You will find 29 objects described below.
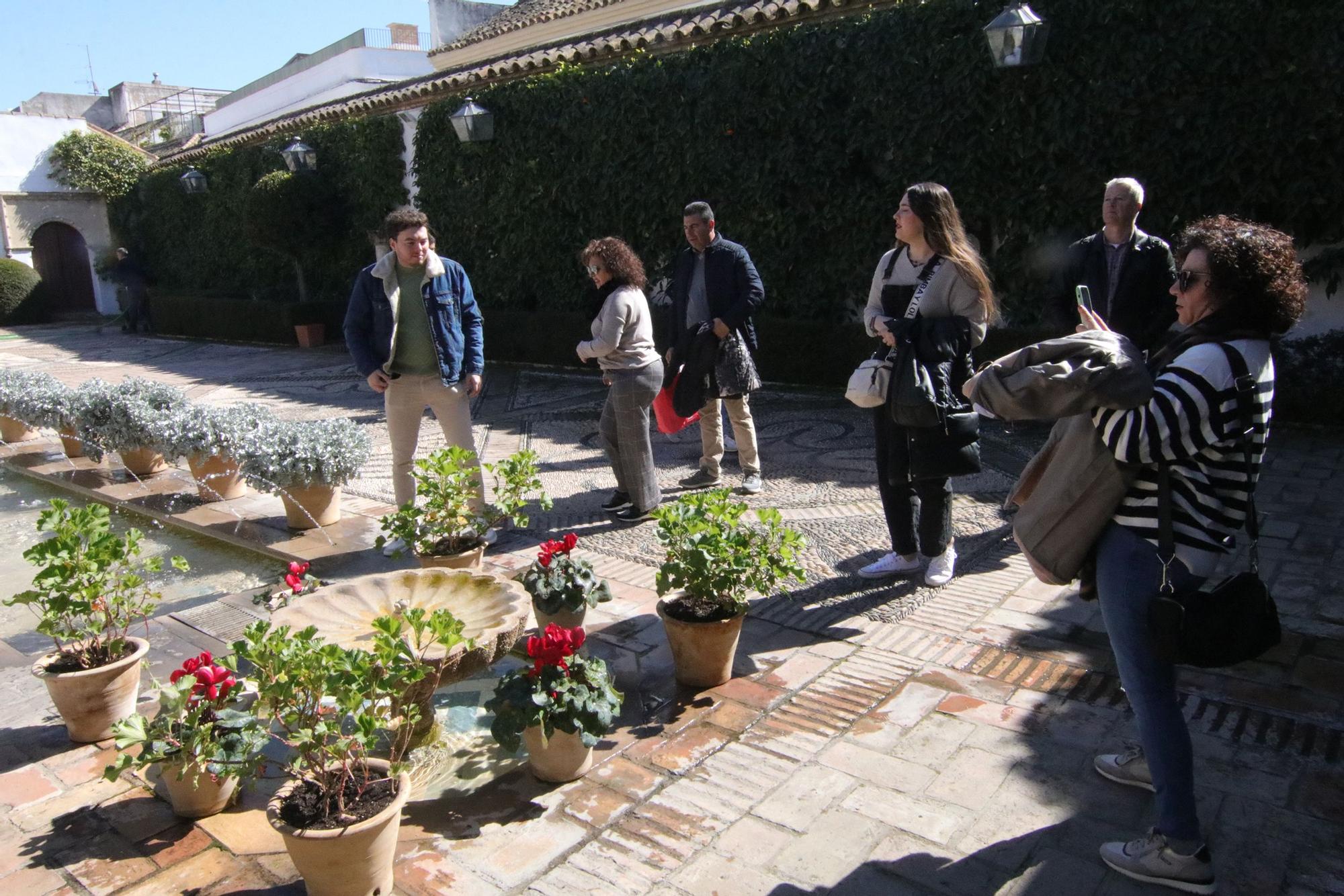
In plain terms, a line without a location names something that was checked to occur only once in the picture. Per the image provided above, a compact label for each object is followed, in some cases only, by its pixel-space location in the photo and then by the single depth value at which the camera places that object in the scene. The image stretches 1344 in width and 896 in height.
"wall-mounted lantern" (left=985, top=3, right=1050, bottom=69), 7.39
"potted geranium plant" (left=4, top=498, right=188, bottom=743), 3.12
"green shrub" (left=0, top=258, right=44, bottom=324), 22.28
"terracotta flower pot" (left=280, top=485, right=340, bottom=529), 5.35
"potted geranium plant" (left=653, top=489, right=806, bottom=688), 3.32
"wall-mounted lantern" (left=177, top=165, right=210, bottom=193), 19.36
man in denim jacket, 4.73
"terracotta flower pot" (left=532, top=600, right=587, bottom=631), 3.66
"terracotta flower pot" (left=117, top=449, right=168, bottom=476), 6.89
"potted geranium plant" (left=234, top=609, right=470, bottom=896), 2.28
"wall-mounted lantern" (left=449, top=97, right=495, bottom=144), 12.19
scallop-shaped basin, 2.97
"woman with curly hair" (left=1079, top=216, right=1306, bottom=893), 2.07
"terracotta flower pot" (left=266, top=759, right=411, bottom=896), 2.26
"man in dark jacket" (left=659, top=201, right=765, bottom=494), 5.64
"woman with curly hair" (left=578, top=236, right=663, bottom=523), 5.00
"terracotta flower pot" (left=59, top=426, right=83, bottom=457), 7.56
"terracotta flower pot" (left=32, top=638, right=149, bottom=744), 3.17
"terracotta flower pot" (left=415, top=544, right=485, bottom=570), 4.12
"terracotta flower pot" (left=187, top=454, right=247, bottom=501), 6.16
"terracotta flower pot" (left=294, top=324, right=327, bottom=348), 16.00
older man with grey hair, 4.98
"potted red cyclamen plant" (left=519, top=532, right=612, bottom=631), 3.61
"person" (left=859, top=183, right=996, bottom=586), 3.84
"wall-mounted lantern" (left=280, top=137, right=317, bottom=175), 15.93
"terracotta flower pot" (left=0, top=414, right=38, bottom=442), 8.49
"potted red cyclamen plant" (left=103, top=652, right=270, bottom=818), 2.54
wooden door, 24.92
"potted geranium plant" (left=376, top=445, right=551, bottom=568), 4.12
